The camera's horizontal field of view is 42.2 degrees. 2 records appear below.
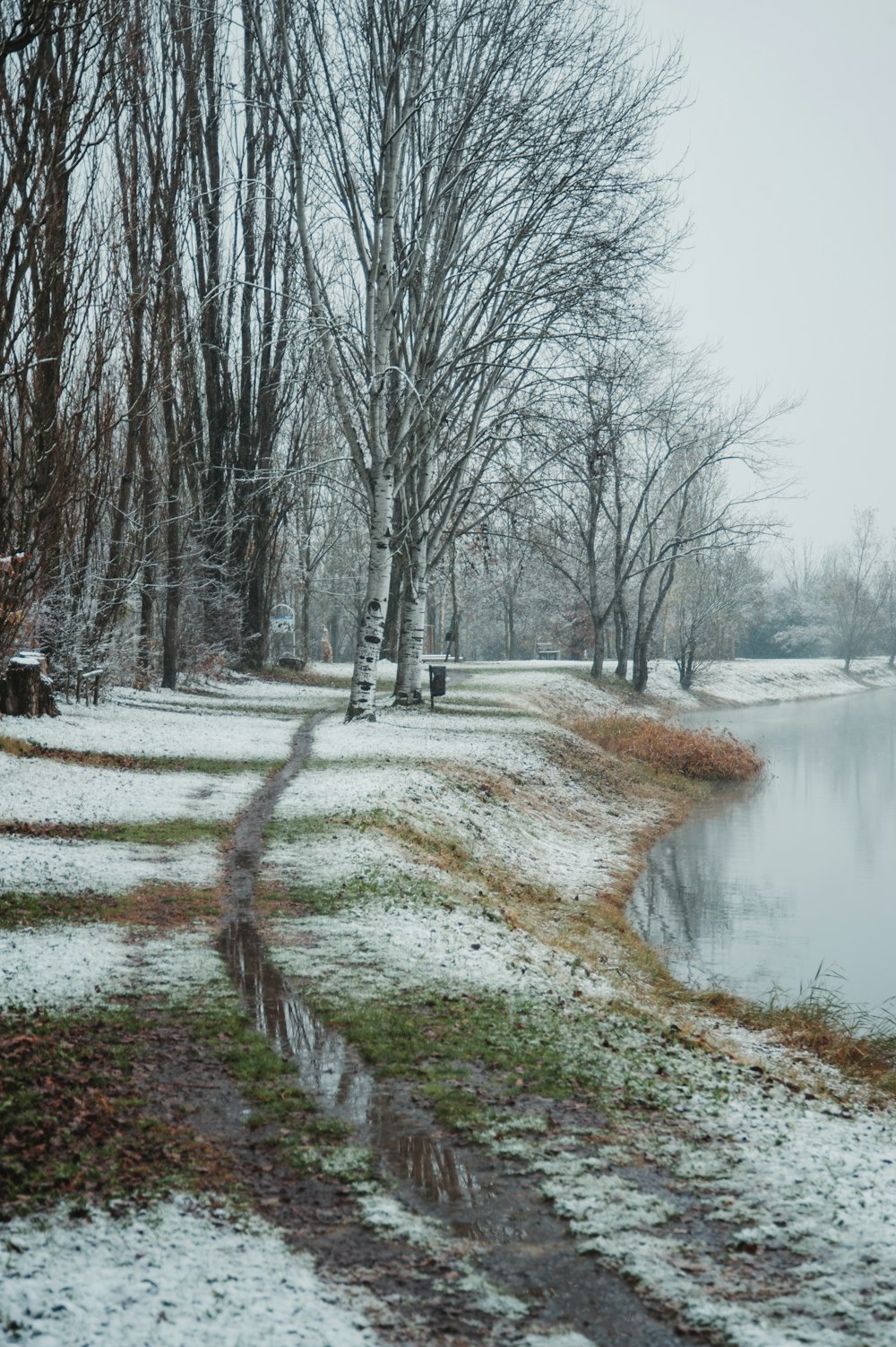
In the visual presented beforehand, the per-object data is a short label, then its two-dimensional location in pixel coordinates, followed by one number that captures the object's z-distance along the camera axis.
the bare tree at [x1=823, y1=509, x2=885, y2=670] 68.69
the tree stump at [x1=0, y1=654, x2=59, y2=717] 15.73
